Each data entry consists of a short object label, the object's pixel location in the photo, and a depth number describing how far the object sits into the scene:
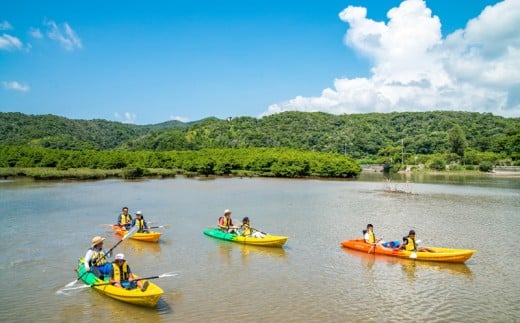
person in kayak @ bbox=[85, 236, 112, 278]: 13.05
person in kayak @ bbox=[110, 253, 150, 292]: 12.05
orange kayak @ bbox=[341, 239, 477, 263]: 16.33
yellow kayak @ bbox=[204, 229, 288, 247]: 18.62
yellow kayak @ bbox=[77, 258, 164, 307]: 11.30
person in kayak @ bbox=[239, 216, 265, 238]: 19.47
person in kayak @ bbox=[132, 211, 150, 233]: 20.25
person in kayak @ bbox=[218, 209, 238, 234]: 21.05
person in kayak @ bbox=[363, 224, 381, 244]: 18.27
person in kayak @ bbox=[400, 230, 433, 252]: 17.09
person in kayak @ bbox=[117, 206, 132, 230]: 21.77
